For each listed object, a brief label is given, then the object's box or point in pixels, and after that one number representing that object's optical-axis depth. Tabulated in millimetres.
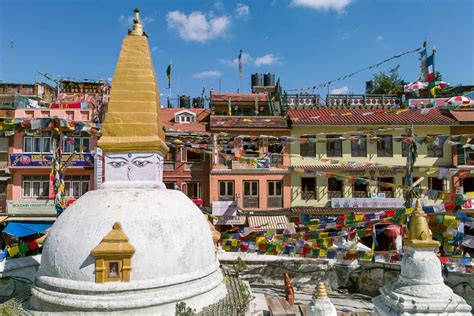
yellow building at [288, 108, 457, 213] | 27344
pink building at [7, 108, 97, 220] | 25438
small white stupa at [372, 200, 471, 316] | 7730
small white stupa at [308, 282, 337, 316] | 8891
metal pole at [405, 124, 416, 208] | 16484
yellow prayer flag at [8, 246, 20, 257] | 14375
